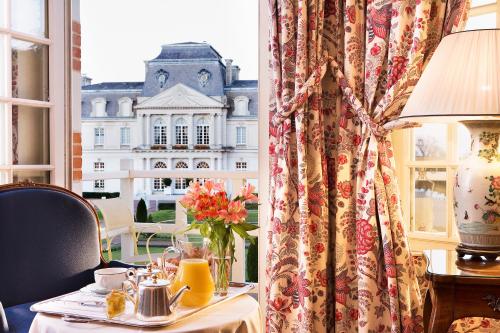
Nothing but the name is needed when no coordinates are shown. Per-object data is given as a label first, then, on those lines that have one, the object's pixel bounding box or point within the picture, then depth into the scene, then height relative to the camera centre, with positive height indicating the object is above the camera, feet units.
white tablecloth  5.76 -1.58
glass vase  6.91 -1.28
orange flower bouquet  6.63 -0.62
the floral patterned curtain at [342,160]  8.56 +0.01
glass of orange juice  6.43 -1.28
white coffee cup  6.86 -1.33
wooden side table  5.86 -1.32
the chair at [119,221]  18.39 -1.88
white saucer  6.86 -1.45
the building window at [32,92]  9.89 +1.19
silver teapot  5.85 -1.35
